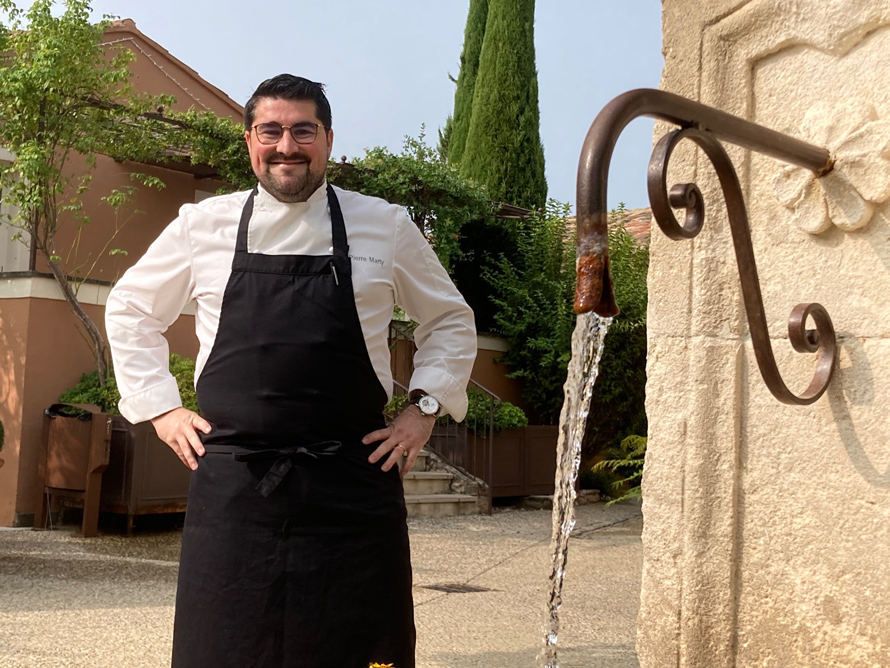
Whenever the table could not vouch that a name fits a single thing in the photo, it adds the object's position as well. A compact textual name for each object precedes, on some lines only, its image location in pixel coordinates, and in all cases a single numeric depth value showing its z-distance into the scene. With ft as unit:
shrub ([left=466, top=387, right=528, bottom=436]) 35.86
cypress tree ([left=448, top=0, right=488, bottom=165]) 64.39
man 7.05
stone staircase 32.27
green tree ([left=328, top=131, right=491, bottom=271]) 37.99
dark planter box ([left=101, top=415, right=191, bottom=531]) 24.72
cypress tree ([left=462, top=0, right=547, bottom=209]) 51.88
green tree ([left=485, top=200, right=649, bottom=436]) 40.75
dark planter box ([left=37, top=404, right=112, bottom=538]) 24.36
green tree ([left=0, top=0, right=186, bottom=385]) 26.53
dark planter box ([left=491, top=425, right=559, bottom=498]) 36.14
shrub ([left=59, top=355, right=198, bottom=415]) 26.81
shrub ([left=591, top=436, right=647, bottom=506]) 38.59
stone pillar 5.27
